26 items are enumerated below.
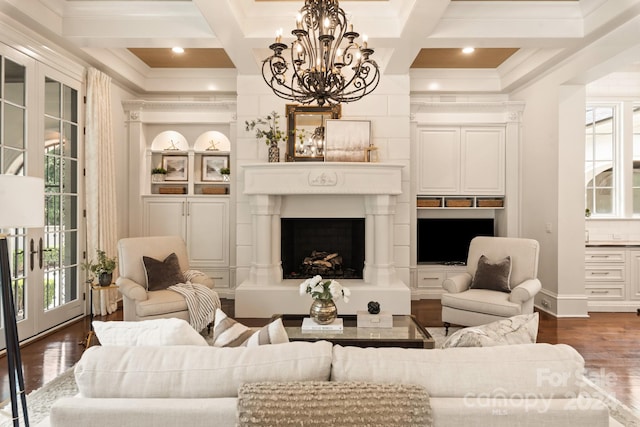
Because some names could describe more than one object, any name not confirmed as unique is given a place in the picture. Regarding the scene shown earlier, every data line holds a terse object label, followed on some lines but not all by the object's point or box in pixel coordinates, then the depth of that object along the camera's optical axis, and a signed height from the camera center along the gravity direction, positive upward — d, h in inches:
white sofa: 53.3 -21.1
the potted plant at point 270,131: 206.4 +38.8
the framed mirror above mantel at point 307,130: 209.8 +39.1
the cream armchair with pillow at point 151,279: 154.5 -25.2
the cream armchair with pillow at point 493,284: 156.9 -27.1
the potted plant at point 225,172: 246.7 +22.4
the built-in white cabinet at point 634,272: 205.6 -27.3
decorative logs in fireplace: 216.4 -25.5
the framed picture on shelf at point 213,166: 252.8 +26.4
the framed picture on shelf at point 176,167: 251.0 +25.7
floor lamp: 78.7 -1.3
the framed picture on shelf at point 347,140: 207.0 +33.9
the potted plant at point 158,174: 246.4 +21.5
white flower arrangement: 129.6 -22.6
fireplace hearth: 198.1 -2.1
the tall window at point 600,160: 231.9 +27.8
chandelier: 109.6 +39.2
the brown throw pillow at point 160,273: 168.1 -23.3
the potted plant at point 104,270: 160.7 -21.0
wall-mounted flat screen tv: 243.3 -13.8
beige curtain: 197.8 +16.2
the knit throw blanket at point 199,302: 159.9 -33.1
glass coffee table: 120.2 -34.3
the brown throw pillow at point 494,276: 169.2 -24.2
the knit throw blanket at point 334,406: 52.0 -22.8
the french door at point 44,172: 154.3 +15.1
